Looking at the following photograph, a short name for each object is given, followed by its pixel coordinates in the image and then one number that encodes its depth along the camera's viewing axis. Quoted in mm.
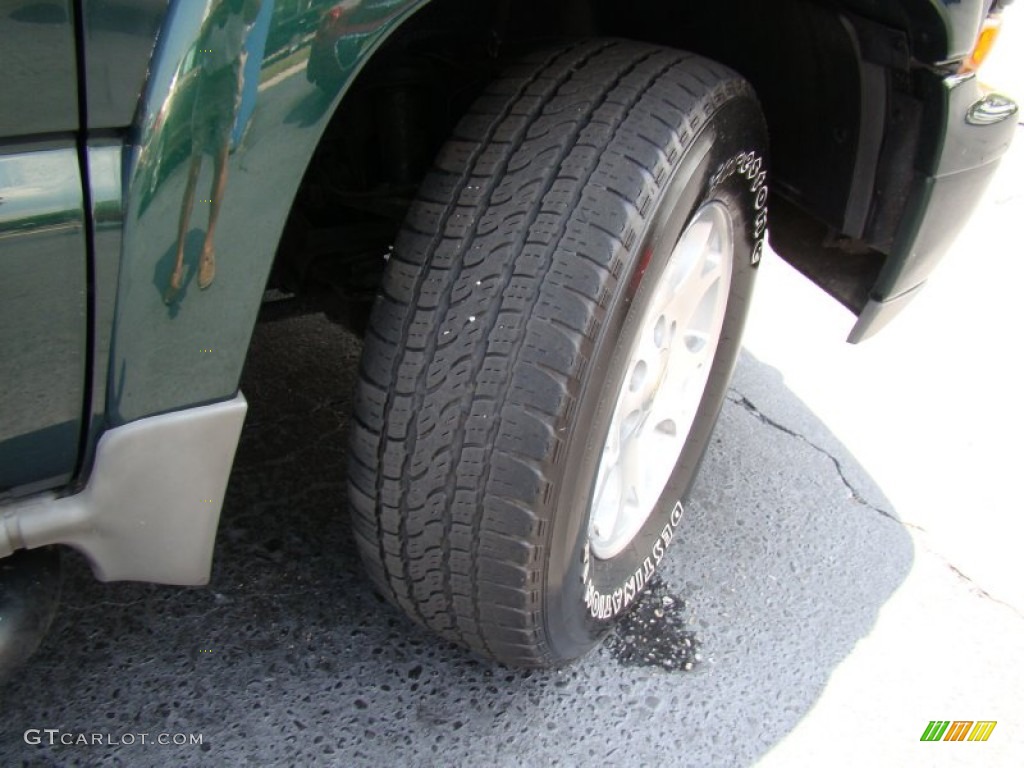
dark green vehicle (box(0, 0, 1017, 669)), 983
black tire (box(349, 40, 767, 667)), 1292
